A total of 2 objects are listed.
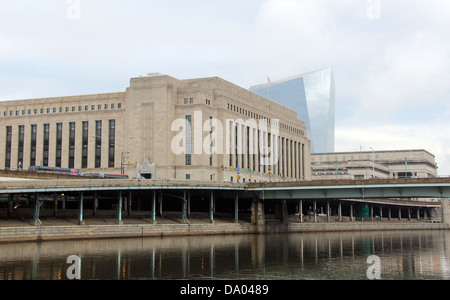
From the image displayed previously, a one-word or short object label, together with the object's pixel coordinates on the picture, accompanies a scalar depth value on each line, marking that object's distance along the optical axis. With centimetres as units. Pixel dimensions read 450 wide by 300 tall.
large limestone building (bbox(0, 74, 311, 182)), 14538
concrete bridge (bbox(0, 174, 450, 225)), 8700
